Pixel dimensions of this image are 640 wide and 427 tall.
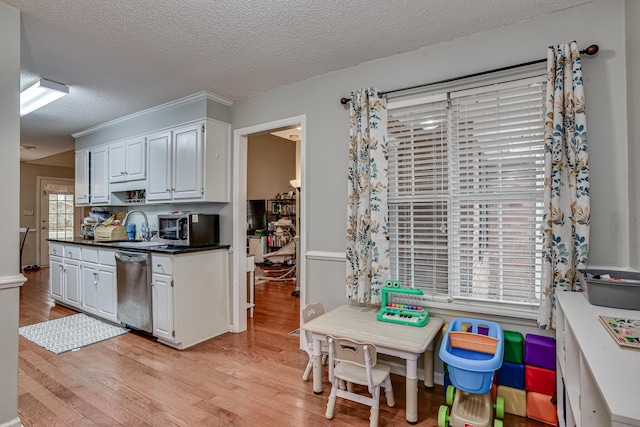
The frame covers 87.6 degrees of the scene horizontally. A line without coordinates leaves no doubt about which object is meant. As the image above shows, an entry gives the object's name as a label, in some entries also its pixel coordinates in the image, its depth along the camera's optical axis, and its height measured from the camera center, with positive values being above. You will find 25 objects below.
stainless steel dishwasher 3.37 -0.79
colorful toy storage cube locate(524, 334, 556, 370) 2.00 -0.85
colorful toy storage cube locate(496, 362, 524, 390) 2.07 -1.03
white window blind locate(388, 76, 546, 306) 2.19 +0.15
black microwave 3.46 -0.17
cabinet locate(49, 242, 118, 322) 3.82 -0.81
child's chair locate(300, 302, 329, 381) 2.56 -0.82
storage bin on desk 1.50 -0.38
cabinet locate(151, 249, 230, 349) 3.17 -0.84
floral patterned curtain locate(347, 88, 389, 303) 2.59 +0.11
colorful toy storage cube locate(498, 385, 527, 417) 2.07 -1.18
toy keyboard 2.34 -0.71
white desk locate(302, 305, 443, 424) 1.99 -0.79
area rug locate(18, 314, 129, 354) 3.26 -1.27
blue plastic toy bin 1.77 -0.86
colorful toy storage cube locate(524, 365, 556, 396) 1.98 -1.01
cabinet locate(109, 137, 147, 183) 4.07 +0.68
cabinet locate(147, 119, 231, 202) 3.49 +0.56
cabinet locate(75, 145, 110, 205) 4.60 +0.54
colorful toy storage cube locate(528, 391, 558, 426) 1.98 -1.19
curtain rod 1.95 +0.95
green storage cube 2.10 -0.87
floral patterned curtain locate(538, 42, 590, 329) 1.93 +0.18
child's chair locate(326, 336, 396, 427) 1.94 -1.01
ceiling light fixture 3.11 +1.18
